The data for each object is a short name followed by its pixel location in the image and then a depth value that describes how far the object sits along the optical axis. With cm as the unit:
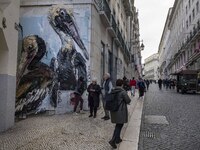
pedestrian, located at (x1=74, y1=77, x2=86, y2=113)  695
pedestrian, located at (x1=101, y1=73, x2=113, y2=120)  595
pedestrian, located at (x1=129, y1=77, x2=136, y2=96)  1262
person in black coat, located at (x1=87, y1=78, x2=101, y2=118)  614
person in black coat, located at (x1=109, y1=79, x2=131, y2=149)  374
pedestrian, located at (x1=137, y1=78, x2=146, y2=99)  1182
